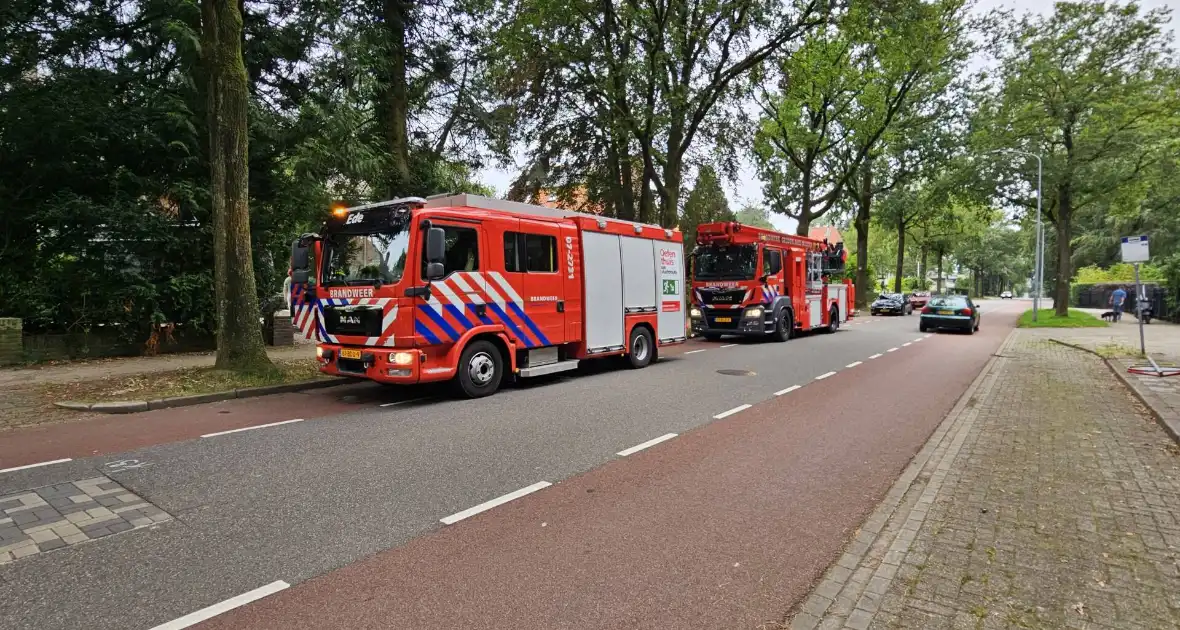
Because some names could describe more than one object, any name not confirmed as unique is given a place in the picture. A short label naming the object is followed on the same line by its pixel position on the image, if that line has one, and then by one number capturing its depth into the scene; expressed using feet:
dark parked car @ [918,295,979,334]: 70.44
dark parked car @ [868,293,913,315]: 114.21
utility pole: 78.95
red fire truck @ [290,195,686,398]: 26.17
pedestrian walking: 87.35
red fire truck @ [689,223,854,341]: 53.36
